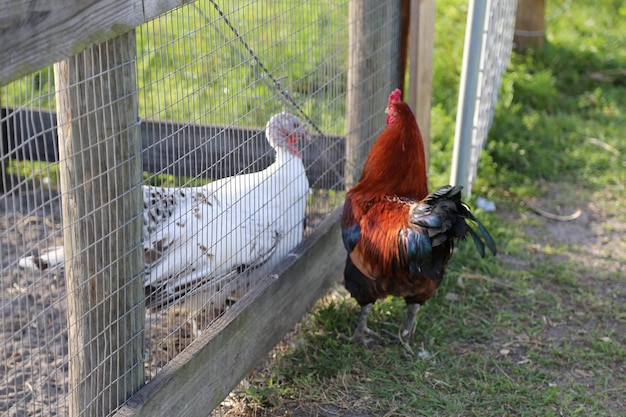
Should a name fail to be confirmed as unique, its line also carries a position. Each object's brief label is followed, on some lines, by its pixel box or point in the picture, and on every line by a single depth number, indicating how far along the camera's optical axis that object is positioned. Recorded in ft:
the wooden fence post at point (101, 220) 7.20
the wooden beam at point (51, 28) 5.70
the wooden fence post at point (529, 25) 25.04
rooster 10.55
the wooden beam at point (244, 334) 8.98
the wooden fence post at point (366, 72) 13.32
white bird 10.09
